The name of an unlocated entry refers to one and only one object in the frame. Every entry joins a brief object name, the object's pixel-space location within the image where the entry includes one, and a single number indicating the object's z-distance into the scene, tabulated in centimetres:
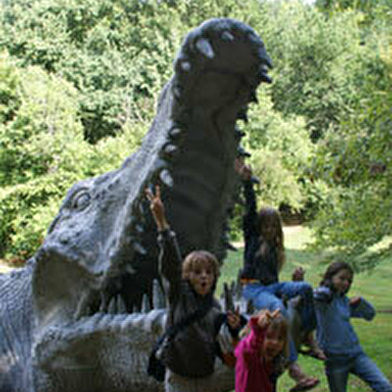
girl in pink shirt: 239
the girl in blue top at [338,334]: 389
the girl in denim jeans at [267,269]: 305
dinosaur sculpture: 281
